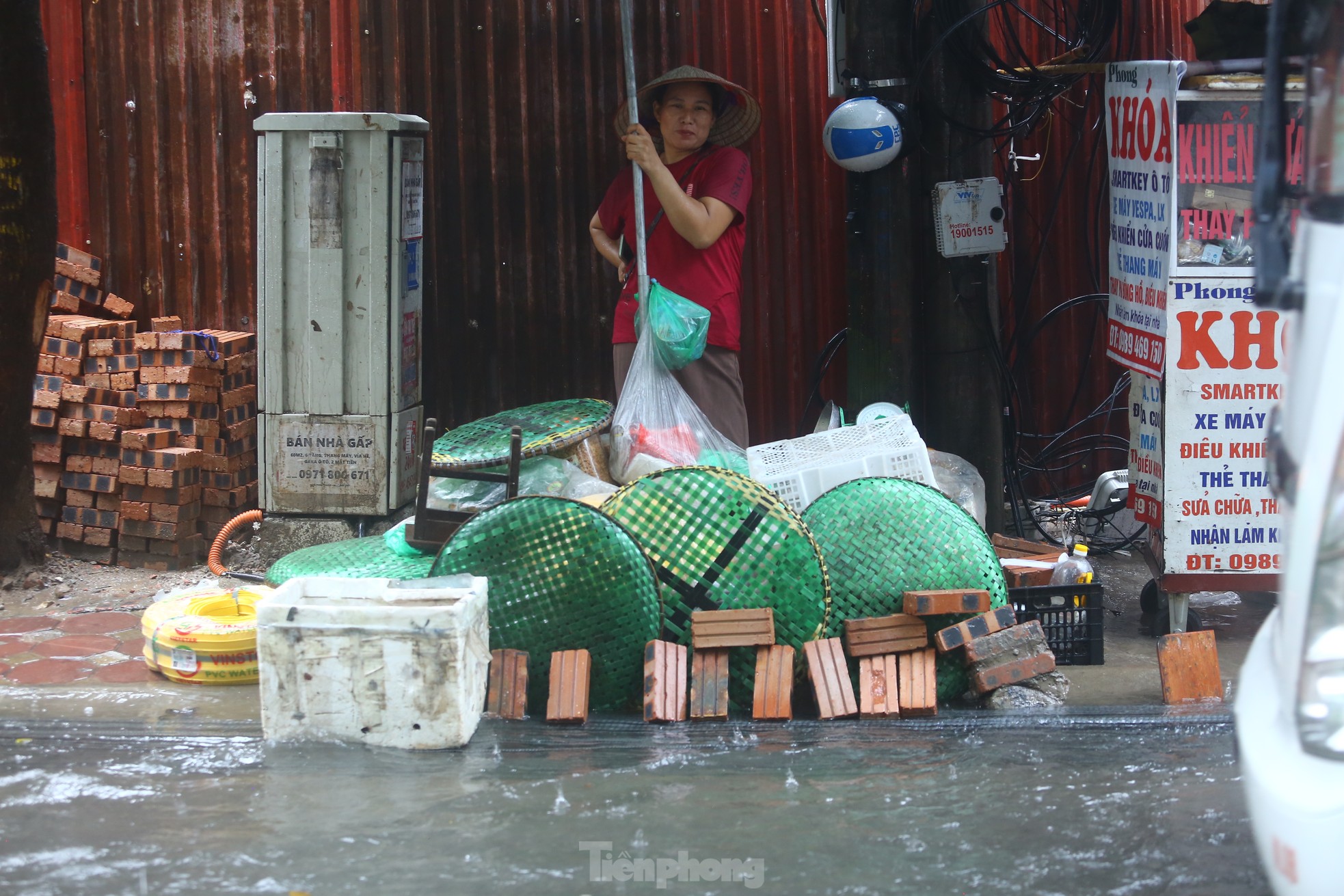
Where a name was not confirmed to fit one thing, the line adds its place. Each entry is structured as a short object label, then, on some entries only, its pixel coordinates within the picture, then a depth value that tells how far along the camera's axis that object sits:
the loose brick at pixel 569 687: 9.30
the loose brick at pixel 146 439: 13.87
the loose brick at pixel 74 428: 14.09
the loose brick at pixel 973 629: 9.68
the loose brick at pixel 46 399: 14.14
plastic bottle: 11.46
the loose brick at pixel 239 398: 14.30
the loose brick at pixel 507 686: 9.47
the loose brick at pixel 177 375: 13.85
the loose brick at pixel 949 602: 9.66
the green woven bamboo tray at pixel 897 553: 10.09
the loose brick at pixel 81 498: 14.30
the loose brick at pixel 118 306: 14.88
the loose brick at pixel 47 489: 14.30
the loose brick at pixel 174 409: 13.98
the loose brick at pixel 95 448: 14.15
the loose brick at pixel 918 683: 9.48
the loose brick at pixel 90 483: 14.12
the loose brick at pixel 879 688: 9.52
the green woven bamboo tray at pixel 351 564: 10.97
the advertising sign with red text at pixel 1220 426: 10.74
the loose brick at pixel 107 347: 14.09
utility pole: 13.23
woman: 11.96
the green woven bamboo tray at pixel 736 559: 9.85
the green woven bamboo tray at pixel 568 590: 9.63
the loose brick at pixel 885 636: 9.77
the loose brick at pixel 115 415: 14.03
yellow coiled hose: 10.44
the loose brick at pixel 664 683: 9.37
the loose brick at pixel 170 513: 13.95
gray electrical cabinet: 13.12
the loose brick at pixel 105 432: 14.02
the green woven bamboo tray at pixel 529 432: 11.75
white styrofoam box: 8.70
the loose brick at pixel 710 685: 9.41
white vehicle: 4.89
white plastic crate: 11.34
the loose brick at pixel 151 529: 13.99
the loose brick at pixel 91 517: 14.23
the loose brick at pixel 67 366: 14.18
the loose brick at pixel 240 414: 14.38
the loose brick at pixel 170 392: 13.92
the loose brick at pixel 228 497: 14.29
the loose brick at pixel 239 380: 14.37
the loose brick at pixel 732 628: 9.58
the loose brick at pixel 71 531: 14.31
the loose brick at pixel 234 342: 14.39
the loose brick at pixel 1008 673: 9.66
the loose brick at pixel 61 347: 14.23
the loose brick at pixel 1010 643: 9.73
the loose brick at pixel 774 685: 9.44
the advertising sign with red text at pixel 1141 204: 10.94
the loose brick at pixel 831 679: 9.51
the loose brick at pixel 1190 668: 9.84
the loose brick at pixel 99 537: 14.25
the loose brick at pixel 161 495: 13.95
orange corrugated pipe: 13.08
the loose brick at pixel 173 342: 13.88
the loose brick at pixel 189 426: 14.06
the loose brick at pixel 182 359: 13.90
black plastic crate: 10.72
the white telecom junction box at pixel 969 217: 13.11
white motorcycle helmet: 12.75
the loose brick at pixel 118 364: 14.10
